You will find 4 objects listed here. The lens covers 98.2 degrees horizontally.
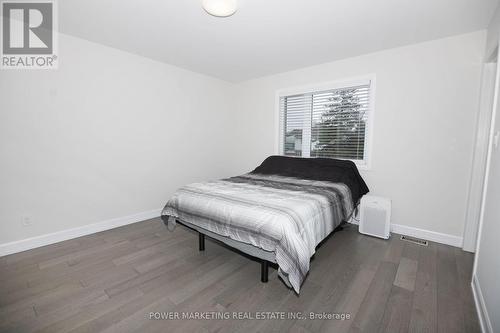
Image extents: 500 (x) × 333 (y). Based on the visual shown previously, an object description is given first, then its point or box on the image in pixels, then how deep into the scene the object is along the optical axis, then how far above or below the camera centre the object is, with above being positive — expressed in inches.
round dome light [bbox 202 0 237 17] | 71.9 +49.1
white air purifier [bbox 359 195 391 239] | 109.6 -30.2
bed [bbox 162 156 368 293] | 66.1 -21.4
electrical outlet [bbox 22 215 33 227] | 97.7 -35.4
